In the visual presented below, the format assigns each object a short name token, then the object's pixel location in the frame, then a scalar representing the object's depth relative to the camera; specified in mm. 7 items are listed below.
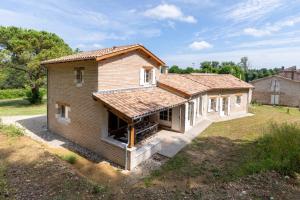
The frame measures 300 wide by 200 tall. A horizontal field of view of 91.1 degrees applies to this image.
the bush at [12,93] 29589
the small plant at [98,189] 4882
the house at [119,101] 8469
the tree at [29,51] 19779
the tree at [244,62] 80090
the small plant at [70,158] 7518
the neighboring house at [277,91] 26722
